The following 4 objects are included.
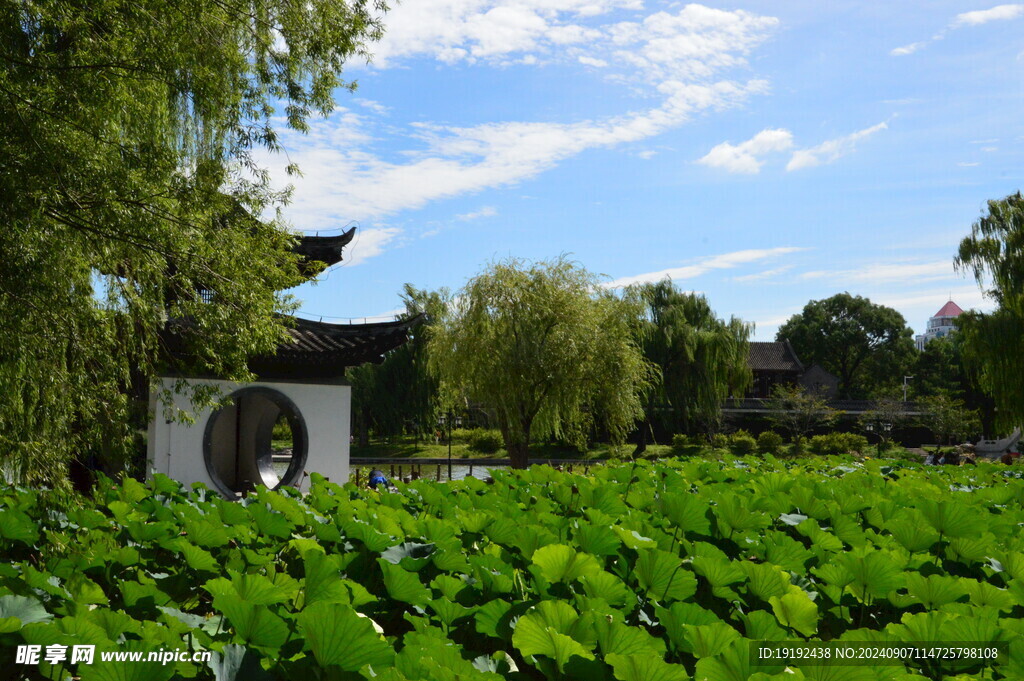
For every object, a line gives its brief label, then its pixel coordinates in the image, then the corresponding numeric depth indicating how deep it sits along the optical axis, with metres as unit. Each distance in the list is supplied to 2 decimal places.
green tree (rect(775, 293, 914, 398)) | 47.53
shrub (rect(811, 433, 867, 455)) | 31.56
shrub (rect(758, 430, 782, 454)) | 31.95
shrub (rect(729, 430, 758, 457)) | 31.84
